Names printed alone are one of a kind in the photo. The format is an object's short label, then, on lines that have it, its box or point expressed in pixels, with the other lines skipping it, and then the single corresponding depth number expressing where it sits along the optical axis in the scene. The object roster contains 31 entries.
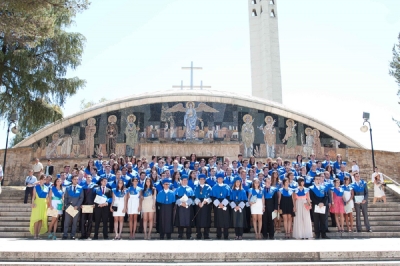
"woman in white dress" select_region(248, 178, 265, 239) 9.52
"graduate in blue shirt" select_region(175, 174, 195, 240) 9.58
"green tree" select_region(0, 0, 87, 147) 16.47
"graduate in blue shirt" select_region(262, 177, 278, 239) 9.72
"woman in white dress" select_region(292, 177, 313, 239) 9.58
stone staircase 10.01
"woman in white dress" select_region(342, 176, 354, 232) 10.30
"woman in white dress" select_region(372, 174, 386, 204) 12.88
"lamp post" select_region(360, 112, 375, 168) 18.56
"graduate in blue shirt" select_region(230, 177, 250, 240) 9.54
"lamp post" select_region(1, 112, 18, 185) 17.12
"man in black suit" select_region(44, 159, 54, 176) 15.02
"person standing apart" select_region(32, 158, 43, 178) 15.09
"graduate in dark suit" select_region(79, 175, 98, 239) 9.65
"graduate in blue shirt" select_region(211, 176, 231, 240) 9.56
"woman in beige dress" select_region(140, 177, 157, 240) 9.56
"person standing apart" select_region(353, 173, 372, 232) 10.34
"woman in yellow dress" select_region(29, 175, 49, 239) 9.65
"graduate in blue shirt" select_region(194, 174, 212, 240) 9.66
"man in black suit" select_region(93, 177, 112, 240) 9.59
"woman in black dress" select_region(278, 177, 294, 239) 9.67
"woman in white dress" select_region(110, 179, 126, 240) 9.53
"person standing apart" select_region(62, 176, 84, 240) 9.66
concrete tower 36.75
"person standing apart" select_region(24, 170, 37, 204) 12.80
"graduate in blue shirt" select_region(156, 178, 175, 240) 9.56
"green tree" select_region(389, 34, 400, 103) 19.08
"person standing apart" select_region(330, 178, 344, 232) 10.24
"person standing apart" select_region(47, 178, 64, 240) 9.83
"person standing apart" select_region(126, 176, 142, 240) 9.55
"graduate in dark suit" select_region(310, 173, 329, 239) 9.84
